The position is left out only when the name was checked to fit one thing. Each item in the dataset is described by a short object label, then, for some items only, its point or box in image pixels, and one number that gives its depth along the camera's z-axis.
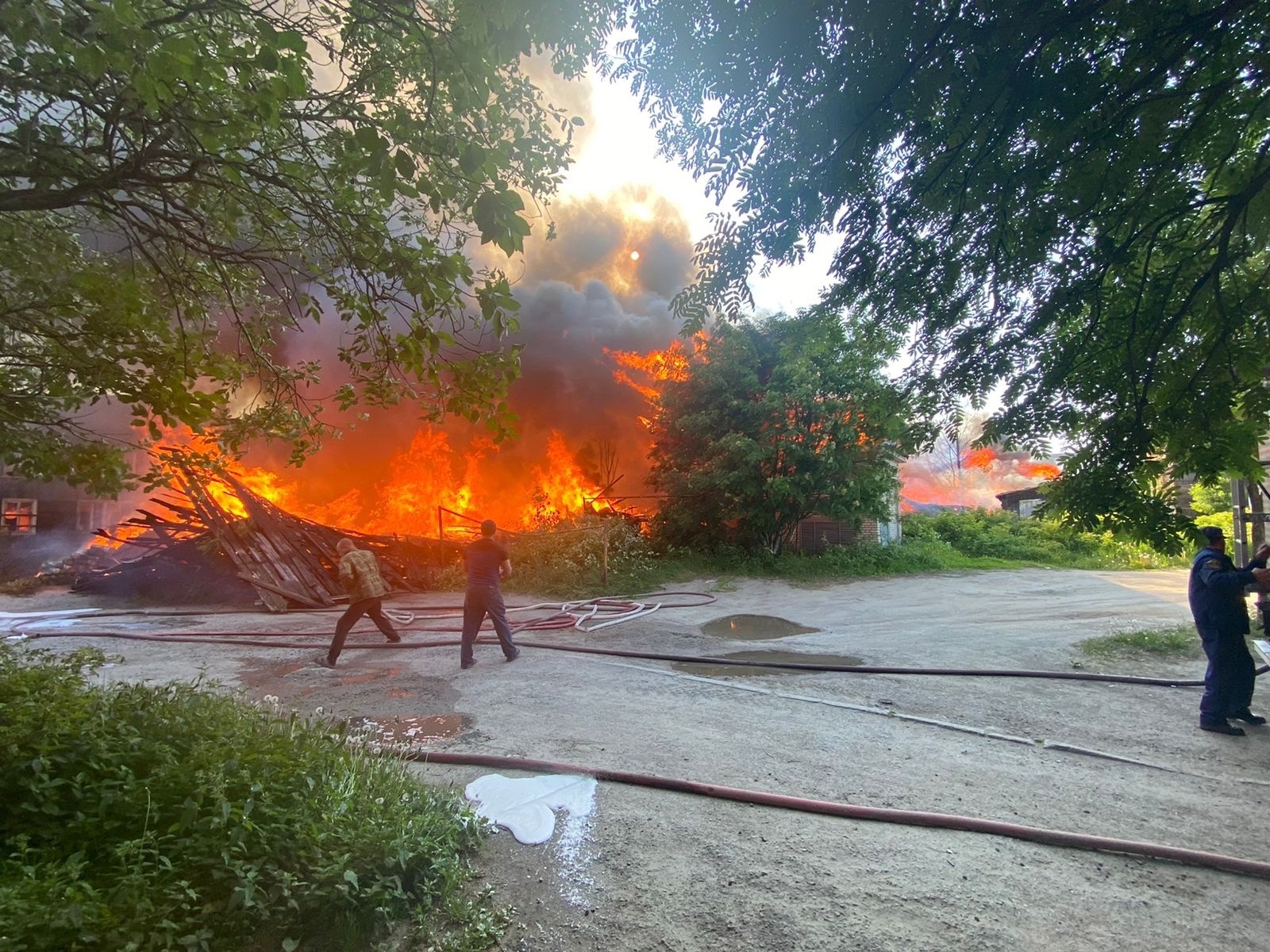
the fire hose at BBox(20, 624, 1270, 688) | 6.46
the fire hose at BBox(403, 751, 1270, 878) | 3.03
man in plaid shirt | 7.53
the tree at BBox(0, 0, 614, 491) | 2.80
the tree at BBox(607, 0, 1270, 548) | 3.06
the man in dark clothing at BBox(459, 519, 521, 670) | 7.37
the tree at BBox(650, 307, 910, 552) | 16.09
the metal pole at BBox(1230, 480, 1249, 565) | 7.79
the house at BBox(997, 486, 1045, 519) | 27.40
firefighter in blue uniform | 4.99
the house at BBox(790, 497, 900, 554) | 20.23
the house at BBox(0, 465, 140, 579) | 18.48
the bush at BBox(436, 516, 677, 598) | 13.92
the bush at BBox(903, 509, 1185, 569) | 21.41
